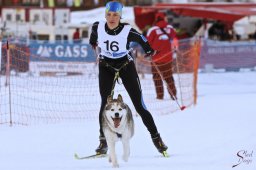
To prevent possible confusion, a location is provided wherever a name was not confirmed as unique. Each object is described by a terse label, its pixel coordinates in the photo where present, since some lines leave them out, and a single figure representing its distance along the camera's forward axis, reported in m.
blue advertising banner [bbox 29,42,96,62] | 38.69
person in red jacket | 25.30
